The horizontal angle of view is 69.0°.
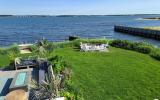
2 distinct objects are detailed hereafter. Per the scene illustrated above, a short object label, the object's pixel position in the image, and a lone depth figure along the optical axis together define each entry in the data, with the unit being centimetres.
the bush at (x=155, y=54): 1058
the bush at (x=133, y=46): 1205
